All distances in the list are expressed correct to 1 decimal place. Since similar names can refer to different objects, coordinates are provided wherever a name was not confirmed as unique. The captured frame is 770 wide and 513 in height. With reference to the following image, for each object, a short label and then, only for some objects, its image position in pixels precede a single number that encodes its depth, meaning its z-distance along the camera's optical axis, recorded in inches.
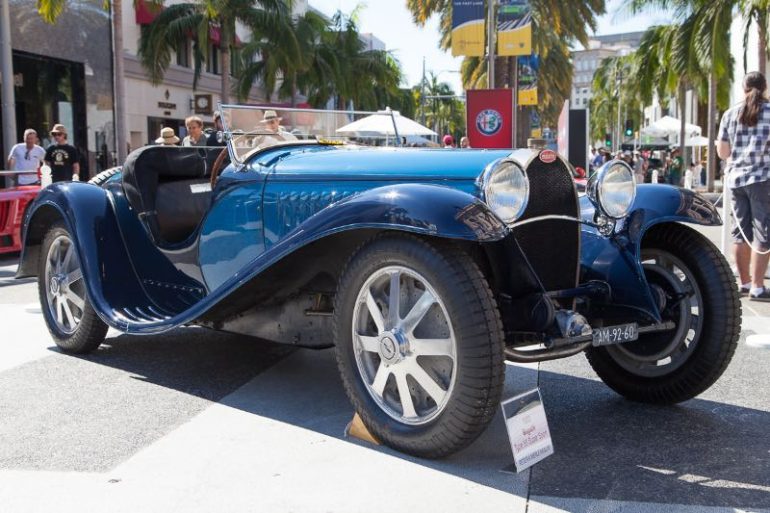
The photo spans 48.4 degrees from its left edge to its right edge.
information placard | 127.3
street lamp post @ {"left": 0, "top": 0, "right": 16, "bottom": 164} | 657.6
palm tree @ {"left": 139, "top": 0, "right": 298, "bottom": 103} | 1075.3
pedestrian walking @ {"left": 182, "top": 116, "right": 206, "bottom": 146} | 392.3
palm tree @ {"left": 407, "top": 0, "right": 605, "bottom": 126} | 1146.0
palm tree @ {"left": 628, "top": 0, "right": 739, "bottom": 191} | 916.6
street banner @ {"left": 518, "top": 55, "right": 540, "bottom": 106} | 1104.8
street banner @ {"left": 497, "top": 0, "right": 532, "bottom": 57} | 770.8
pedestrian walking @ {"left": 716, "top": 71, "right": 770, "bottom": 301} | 272.7
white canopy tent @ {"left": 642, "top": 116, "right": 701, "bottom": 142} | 1438.1
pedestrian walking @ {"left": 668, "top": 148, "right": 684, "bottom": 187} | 1376.7
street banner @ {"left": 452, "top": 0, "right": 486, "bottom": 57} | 729.0
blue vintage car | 129.6
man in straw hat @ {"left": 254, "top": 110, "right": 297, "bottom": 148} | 191.2
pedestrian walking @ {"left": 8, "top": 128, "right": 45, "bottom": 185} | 548.7
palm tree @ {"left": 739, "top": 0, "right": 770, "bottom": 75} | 882.1
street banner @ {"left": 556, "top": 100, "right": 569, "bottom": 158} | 432.8
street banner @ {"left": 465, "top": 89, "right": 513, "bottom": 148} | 546.0
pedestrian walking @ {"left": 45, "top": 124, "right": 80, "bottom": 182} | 541.3
